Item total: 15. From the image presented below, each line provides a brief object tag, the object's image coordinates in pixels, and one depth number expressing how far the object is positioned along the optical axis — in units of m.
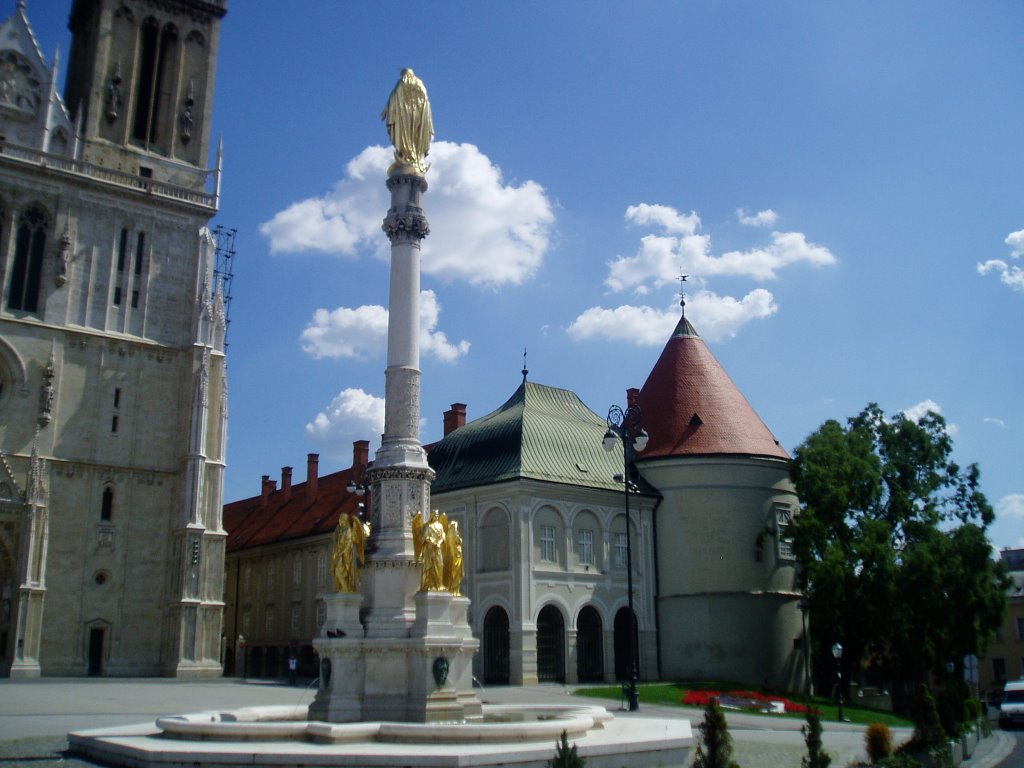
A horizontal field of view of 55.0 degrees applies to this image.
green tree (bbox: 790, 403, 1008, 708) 37.03
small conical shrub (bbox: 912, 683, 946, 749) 16.42
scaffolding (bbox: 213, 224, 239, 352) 53.47
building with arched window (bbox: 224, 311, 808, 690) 40.03
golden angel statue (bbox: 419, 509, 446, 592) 18.61
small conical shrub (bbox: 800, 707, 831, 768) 11.88
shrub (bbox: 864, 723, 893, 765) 14.63
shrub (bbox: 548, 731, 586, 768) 9.50
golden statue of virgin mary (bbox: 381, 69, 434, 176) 21.80
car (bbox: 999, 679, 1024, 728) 34.72
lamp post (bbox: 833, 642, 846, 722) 31.45
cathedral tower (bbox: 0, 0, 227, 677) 41.59
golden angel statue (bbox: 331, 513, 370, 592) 18.75
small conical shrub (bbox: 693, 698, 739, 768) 11.35
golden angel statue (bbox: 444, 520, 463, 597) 18.86
